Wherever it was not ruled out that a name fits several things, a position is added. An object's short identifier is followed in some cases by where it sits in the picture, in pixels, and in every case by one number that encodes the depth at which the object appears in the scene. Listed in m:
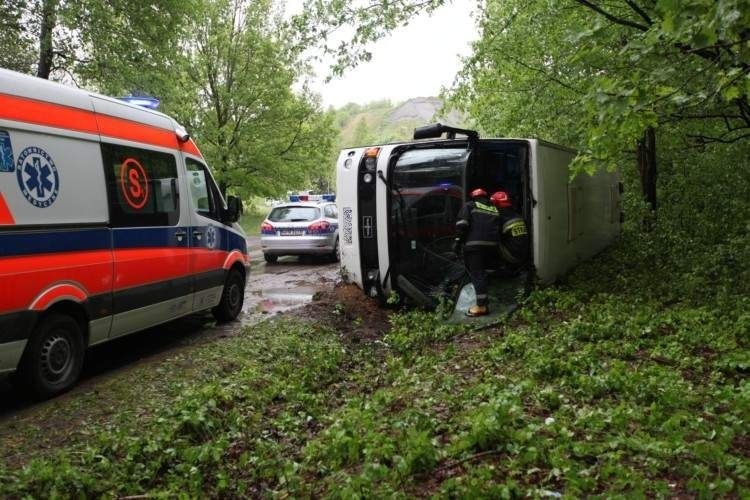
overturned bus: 7.79
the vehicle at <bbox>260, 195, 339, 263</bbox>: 14.63
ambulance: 4.65
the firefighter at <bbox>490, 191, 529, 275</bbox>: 7.75
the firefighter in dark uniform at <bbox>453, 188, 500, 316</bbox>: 7.43
